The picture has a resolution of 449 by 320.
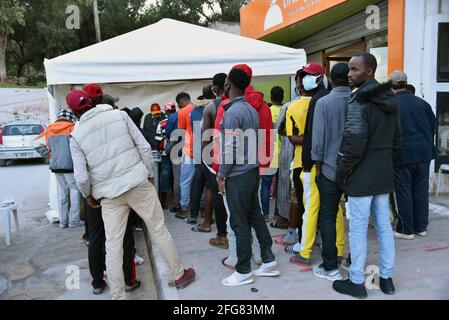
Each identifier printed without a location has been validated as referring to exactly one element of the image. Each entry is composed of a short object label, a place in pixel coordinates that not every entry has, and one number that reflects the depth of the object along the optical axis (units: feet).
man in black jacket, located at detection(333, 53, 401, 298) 9.21
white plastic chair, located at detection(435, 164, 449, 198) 19.48
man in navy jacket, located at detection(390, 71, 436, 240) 13.83
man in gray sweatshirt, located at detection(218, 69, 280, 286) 10.27
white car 39.78
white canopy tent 16.30
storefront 19.47
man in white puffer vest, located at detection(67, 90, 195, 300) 9.95
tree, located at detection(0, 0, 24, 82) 58.05
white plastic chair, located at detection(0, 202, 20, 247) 16.15
